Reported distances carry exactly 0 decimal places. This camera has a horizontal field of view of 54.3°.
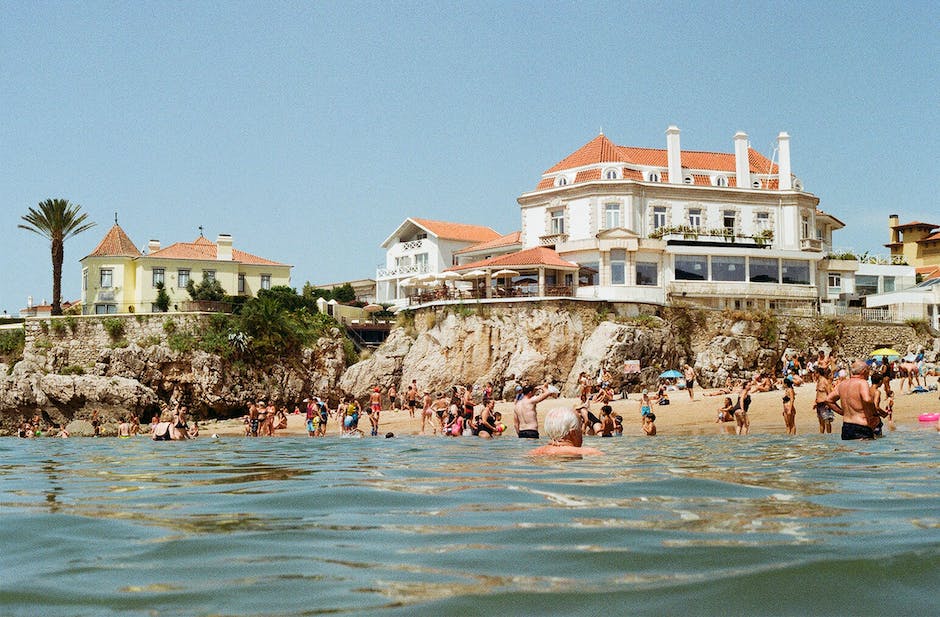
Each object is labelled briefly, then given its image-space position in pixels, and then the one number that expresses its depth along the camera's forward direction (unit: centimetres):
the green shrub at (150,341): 4391
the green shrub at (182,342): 4353
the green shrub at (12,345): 4562
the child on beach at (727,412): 2256
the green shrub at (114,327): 4494
